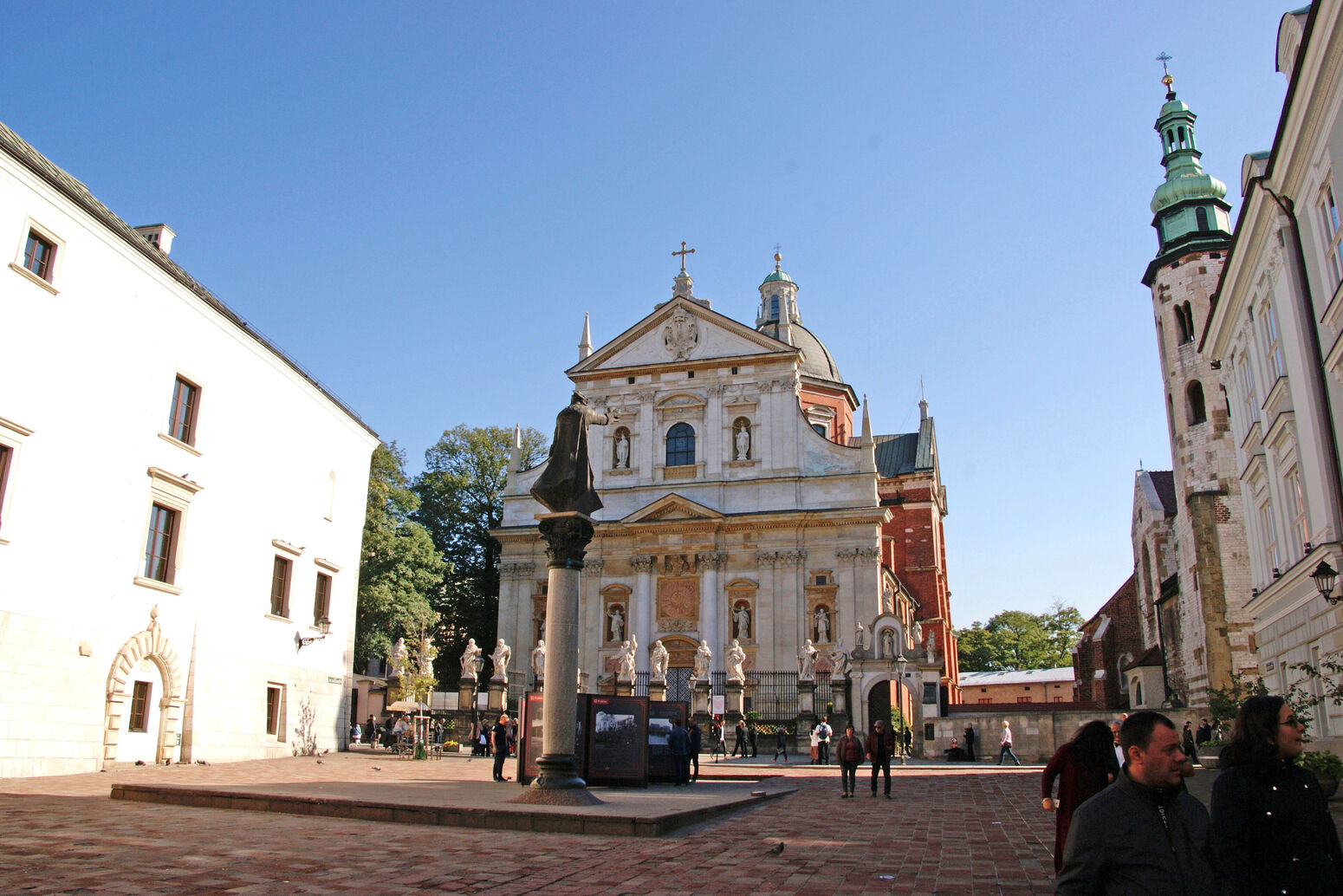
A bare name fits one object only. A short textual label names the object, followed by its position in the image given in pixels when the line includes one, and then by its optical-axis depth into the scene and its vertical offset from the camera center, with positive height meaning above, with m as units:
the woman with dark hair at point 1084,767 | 6.36 -0.50
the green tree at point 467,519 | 49.66 +8.66
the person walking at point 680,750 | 19.75 -1.19
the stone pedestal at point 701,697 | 33.53 -0.27
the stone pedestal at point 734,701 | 32.75 -0.42
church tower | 31.17 +7.85
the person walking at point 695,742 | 21.20 -1.11
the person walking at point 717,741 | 32.31 -1.67
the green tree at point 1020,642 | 89.25 +4.09
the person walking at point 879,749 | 17.20 -1.02
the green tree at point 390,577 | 41.81 +4.67
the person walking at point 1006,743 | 29.25 -1.61
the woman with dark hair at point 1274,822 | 4.32 -0.58
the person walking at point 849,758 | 17.00 -1.16
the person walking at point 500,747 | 19.00 -1.08
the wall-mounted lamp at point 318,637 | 26.84 +1.42
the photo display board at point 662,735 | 19.77 -0.91
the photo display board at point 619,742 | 17.86 -0.93
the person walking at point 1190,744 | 24.02 -1.40
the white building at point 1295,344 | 15.27 +5.97
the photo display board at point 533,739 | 17.38 -0.85
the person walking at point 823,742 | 28.81 -1.50
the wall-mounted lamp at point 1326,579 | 14.90 +1.59
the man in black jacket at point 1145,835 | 3.49 -0.51
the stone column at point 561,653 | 13.09 +0.46
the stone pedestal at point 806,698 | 33.44 -0.31
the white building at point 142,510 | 17.94 +3.77
